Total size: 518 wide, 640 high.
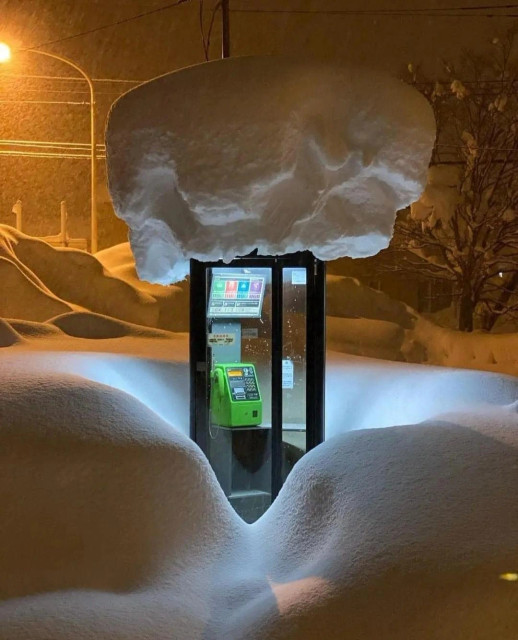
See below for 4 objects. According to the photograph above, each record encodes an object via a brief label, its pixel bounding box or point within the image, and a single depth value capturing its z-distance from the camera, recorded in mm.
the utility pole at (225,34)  7420
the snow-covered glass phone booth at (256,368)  5781
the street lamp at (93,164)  15992
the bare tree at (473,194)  17906
